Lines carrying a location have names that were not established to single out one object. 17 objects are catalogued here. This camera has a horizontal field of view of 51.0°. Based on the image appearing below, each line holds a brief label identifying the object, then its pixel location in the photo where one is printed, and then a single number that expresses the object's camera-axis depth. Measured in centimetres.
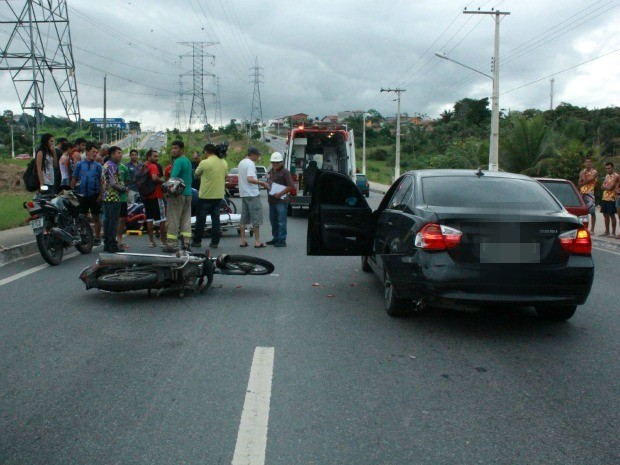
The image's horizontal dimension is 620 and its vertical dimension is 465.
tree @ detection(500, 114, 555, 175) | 2789
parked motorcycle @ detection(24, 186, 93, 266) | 914
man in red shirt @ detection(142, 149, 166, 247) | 1112
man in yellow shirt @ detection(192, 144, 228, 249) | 1116
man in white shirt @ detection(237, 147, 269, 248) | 1139
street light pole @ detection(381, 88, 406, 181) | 4701
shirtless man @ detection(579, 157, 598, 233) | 1495
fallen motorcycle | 700
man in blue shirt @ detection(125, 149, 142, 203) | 1176
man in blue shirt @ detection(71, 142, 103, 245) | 1068
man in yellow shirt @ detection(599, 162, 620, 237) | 1421
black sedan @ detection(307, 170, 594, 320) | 559
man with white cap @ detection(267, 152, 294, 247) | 1161
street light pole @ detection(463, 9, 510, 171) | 2738
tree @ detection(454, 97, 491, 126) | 7569
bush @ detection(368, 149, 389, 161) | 8838
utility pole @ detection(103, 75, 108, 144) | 4449
